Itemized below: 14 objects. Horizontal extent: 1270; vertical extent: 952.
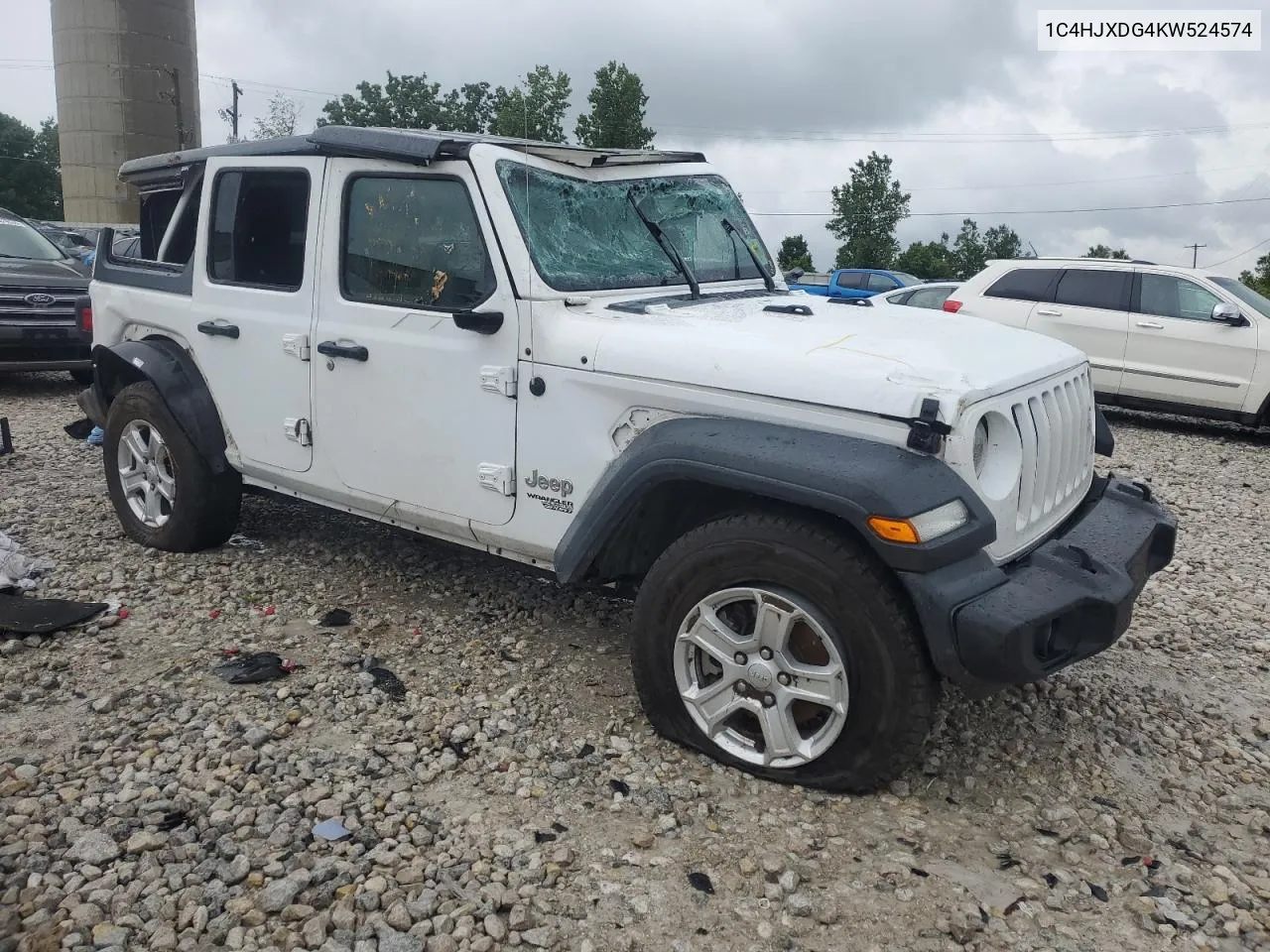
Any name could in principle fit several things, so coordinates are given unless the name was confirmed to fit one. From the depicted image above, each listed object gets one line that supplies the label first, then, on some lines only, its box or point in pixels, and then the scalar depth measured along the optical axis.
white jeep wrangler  2.84
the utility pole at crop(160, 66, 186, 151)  42.65
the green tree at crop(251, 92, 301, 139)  37.49
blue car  19.30
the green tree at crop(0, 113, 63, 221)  60.62
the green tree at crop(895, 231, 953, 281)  53.28
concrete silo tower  59.50
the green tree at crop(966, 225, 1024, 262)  61.03
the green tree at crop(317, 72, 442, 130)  49.47
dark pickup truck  9.10
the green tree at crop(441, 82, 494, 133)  50.03
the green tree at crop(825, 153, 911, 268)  49.47
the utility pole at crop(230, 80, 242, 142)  43.69
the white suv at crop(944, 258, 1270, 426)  9.67
